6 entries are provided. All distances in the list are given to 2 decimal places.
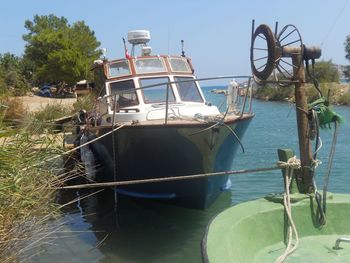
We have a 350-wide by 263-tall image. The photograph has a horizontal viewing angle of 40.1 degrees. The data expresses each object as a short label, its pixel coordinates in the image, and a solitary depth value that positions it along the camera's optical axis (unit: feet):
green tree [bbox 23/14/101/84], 150.10
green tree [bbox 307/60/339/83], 178.40
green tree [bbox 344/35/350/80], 191.03
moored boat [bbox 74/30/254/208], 27.12
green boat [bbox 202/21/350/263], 14.25
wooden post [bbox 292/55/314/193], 16.47
